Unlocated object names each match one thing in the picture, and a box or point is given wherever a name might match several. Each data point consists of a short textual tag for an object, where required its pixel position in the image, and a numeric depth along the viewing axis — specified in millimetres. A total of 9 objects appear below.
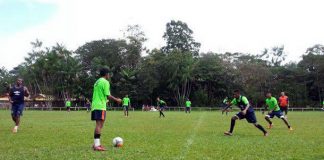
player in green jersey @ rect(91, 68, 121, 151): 9305
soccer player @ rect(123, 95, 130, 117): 34809
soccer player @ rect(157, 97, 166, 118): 32044
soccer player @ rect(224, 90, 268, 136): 14141
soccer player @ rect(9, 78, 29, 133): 14844
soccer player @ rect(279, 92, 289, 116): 24711
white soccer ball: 9992
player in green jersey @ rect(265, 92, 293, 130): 18812
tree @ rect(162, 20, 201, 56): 76812
